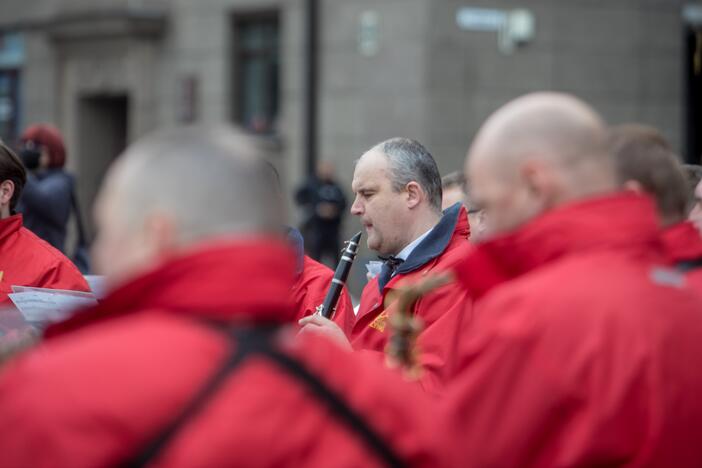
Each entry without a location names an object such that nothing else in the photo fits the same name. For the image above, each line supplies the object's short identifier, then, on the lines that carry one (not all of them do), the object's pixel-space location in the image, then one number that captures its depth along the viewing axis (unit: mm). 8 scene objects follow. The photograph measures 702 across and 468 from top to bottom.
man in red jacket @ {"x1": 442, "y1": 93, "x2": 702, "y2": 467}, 5547
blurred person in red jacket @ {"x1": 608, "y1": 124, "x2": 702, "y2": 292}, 6684
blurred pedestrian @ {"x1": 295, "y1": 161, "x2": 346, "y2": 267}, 38156
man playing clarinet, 9719
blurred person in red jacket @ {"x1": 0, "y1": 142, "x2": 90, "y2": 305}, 10867
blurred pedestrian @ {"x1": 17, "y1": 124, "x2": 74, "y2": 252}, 18875
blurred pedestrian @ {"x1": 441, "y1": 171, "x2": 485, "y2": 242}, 12573
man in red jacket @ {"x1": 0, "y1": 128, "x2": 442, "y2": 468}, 4504
